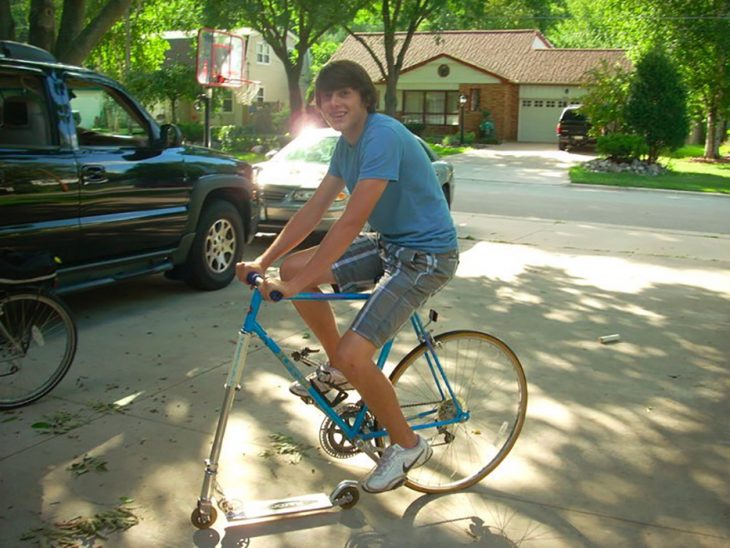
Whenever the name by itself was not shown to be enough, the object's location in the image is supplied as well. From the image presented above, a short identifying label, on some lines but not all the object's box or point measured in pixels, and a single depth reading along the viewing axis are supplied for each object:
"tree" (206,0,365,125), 28.52
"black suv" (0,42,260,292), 6.38
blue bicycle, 3.87
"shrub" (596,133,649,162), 25.91
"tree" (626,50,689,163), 25.62
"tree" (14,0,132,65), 11.55
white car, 10.98
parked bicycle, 5.07
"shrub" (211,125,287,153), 34.25
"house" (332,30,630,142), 45.25
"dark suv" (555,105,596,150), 36.38
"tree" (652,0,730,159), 31.53
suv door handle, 6.76
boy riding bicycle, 3.55
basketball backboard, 14.20
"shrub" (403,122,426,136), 44.14
